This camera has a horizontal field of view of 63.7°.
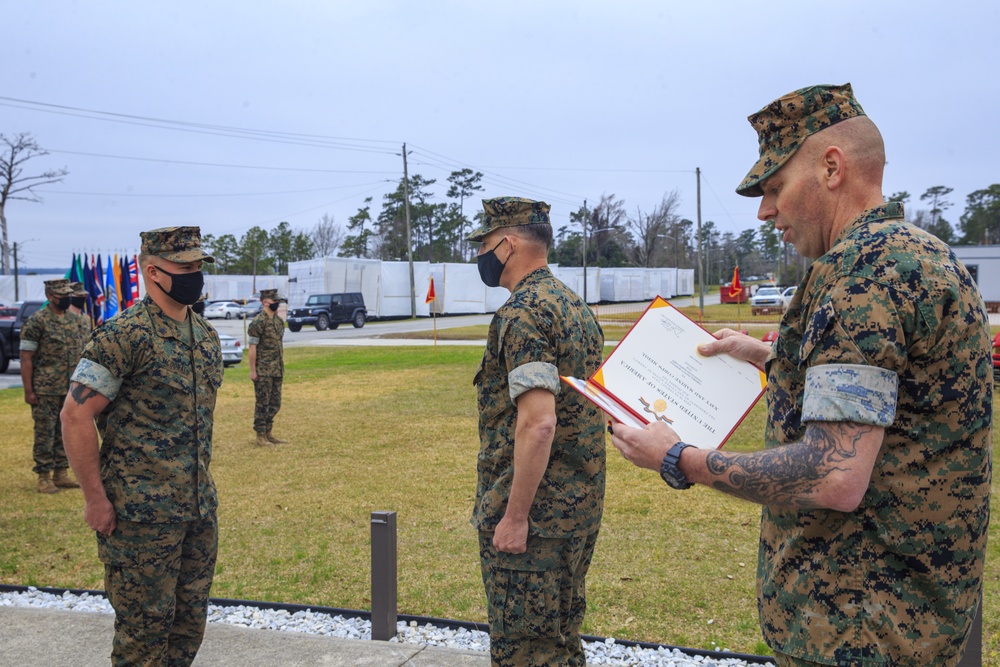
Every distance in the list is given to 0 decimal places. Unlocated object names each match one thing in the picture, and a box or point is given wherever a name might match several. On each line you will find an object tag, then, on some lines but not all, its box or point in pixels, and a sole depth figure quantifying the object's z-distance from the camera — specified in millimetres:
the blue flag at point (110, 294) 16688
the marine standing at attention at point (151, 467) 3139
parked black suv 37375
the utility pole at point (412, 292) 43344
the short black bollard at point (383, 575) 4262
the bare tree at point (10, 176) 47500
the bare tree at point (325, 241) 80438
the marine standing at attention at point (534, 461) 2734
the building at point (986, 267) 44812
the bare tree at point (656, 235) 77125
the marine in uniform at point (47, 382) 8000
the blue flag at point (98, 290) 15977
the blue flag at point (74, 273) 15540
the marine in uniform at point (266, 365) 10453
